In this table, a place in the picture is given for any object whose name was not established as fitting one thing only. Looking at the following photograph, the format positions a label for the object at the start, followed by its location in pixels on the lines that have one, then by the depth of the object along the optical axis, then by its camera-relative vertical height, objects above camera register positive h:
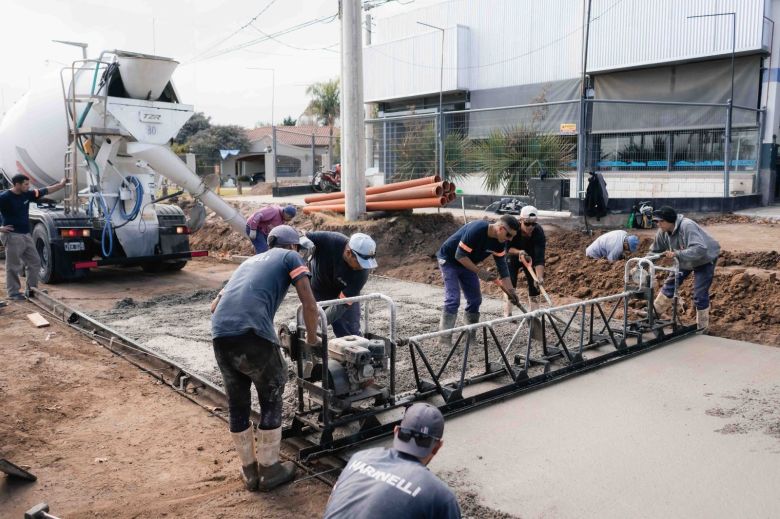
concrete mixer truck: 9.55 +0.22
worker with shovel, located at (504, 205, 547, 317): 7.04 -0.85
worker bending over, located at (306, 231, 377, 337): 4.98 -0.78
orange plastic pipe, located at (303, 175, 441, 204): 11.71 -0.25
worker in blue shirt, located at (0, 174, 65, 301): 8.73 -0.79
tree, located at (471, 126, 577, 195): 14.41 +0.40
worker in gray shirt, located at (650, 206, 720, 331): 6.87 -0.85
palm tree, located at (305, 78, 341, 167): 44.62 +5.25
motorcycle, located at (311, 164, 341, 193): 20.44 -0.20
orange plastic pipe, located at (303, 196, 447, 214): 11.30 -0.54
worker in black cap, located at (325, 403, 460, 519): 2.17 -1.08
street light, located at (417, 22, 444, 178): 14.25 +0.43
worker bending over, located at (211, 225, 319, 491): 3.76 -1.02
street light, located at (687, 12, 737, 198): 13.58 +0.43
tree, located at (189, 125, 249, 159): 48.84 +2.81
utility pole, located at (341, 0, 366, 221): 11.43 +1.13
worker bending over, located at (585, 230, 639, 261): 8.55 -0.98
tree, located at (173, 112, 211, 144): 56.03 +4.58
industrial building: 15.02 +2.62
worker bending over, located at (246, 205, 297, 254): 7.46 -0.53
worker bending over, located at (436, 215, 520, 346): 6.17 -0.84
